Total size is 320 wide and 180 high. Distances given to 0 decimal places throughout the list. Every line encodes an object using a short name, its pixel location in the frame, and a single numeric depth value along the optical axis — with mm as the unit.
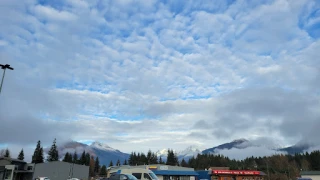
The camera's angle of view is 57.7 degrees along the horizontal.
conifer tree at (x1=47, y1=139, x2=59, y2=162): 121519
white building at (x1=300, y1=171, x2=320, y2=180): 72875
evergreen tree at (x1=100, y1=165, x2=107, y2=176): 139825
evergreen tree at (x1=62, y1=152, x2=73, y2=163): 130812
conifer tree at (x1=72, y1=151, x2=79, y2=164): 131088
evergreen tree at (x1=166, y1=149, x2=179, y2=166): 144875
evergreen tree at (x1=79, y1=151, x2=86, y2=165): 134000
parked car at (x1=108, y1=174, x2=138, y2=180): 20609
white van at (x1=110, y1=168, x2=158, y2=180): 23922
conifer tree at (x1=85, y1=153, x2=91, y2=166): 134675
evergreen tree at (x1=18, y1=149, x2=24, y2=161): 124212
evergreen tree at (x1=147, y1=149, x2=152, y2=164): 142500
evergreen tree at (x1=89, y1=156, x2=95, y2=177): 139200
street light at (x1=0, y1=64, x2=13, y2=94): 28159
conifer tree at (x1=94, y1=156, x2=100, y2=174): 149112
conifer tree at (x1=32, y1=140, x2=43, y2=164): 115262
